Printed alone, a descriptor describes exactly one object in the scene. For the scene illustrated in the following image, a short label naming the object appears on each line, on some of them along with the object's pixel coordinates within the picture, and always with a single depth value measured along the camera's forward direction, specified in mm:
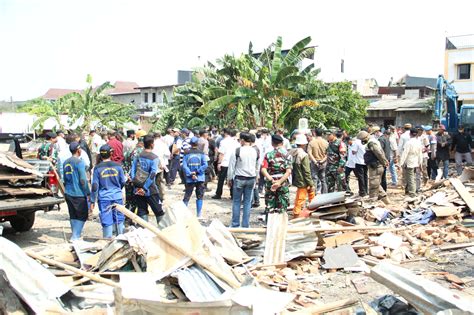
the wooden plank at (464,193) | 8822
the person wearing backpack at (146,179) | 7767
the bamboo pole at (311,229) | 6848
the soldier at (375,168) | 10750
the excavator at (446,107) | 21984
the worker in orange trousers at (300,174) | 9297
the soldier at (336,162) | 11305
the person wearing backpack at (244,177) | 8625
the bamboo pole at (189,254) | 4652
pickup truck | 7426
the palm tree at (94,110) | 30281
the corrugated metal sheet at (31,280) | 4488
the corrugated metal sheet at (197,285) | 4324
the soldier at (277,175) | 8336
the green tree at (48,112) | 30031
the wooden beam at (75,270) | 5036
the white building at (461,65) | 36281
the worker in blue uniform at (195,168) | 9406
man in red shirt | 12727
